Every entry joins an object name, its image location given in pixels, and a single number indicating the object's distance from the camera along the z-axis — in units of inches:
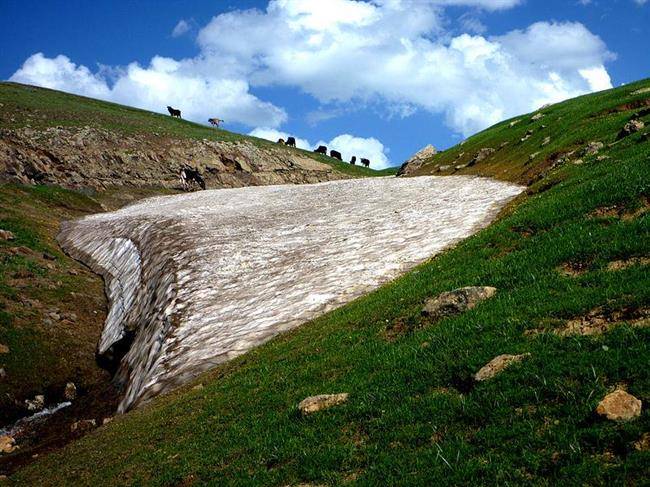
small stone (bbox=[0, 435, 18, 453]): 698.2
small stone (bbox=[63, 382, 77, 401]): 915.4
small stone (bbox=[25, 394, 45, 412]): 860.6
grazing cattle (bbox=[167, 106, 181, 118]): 5177.7
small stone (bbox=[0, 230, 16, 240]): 1510.3
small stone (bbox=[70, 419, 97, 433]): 701.6
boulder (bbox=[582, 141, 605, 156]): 1200.8
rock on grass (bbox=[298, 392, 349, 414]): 388.5
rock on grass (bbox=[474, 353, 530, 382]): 335.9
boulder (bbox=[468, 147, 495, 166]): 2390.5
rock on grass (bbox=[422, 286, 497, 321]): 476.4
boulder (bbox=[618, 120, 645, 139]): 1128.9
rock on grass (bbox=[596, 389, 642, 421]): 253.8
